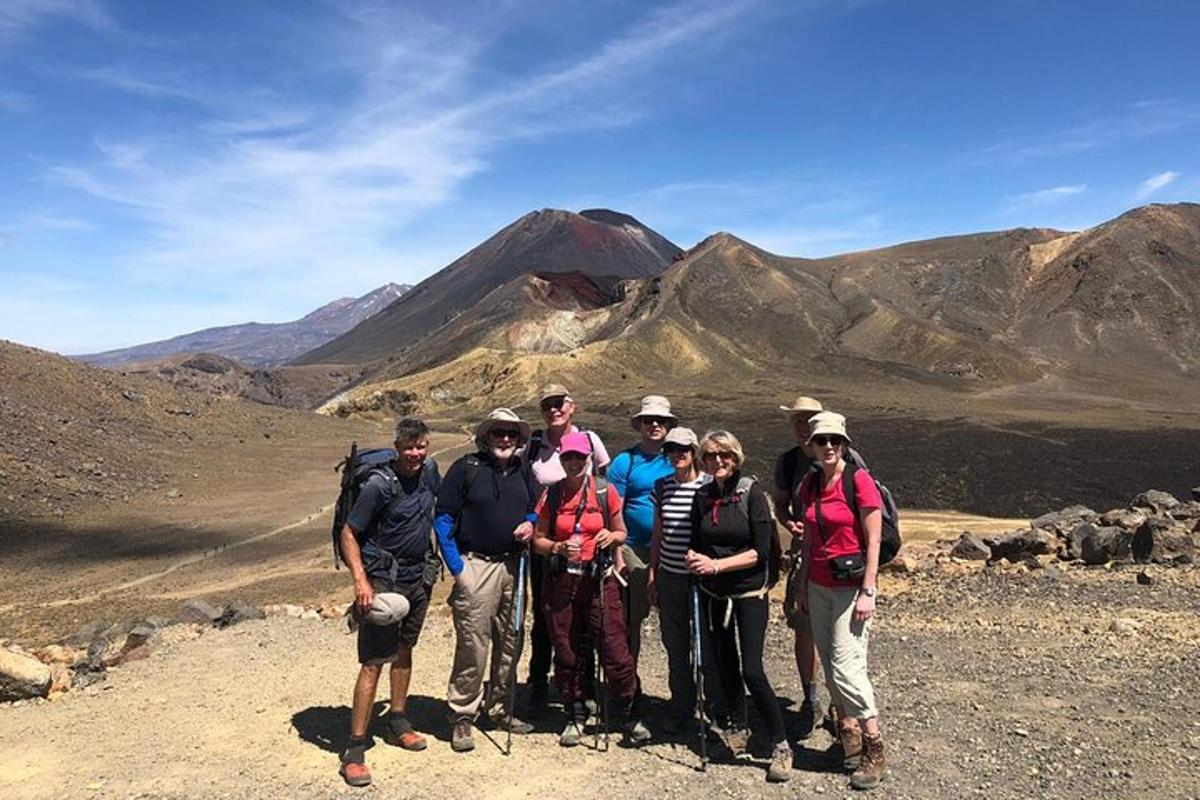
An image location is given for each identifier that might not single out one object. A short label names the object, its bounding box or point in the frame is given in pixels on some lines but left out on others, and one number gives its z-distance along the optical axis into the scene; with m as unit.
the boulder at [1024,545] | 10.74
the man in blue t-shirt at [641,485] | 5.36
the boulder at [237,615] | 8.98
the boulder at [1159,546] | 9.85
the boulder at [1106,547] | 10.05
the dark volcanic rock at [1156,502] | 14.59
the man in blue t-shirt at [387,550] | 4.73
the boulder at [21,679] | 6.40
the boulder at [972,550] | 11.06
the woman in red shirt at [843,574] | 4.44
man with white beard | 5.07
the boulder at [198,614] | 9.30
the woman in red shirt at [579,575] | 5.03
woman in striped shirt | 4.94
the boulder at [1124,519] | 11.70
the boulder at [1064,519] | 12.17
